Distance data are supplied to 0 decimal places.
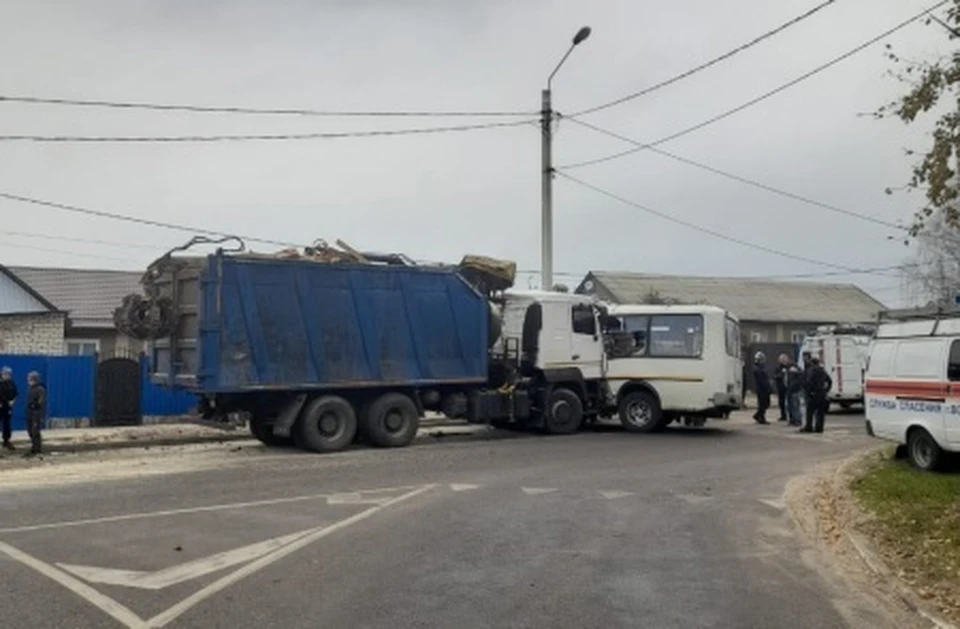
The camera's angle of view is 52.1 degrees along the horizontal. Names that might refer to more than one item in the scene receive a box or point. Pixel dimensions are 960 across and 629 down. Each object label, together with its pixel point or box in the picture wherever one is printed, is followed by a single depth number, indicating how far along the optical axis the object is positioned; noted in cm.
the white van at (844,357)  2792
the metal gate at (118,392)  2152
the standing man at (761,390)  2417
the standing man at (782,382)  2414
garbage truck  1566
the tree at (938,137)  975
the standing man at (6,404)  1686
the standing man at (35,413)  1652
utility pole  2472
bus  2005
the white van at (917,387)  1239
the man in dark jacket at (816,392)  2045
